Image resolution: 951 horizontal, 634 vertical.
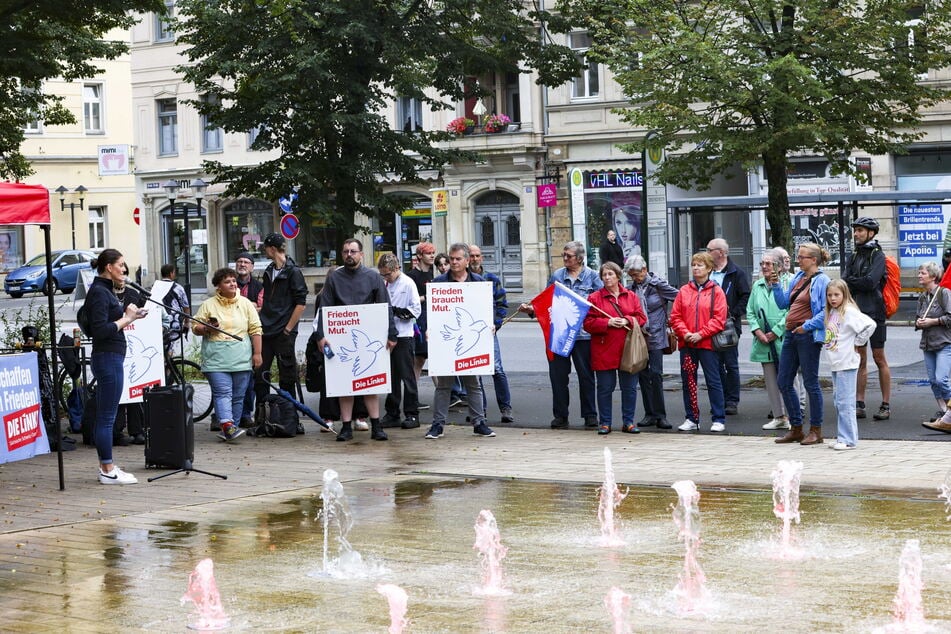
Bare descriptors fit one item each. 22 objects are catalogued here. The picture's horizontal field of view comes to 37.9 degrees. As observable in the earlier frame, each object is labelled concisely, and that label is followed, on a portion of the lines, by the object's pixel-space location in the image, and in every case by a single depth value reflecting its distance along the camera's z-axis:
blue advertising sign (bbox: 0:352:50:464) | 11.41
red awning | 10.43
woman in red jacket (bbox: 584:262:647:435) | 13.55
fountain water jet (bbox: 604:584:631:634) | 6.02
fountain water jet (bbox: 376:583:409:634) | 5.90
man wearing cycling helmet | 13.67
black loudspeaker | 11.57
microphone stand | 11.50
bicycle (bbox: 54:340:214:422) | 14.13
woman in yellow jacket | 13.55
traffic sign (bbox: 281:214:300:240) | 27.41
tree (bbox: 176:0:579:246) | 17.58
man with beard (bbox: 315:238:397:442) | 13.67
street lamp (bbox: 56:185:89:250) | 54.59
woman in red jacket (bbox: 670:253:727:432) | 13.30
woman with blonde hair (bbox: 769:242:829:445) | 12.12
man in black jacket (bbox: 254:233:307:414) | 14.32
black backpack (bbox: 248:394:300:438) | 14.19
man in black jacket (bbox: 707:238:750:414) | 14.13
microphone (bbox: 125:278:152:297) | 12.60
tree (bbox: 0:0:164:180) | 13.03
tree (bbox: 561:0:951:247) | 16.72
